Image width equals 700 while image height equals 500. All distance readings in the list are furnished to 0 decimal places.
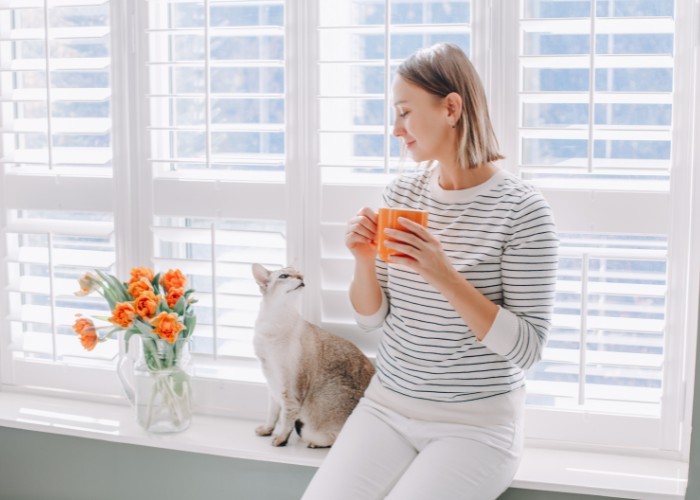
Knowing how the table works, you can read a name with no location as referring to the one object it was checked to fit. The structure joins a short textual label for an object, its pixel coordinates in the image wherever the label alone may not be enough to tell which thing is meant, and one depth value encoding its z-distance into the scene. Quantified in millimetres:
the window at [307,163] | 1863
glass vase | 2055
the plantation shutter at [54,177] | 2221
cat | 1987
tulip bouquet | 1979
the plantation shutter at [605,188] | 1841
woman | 1655
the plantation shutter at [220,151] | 2098
